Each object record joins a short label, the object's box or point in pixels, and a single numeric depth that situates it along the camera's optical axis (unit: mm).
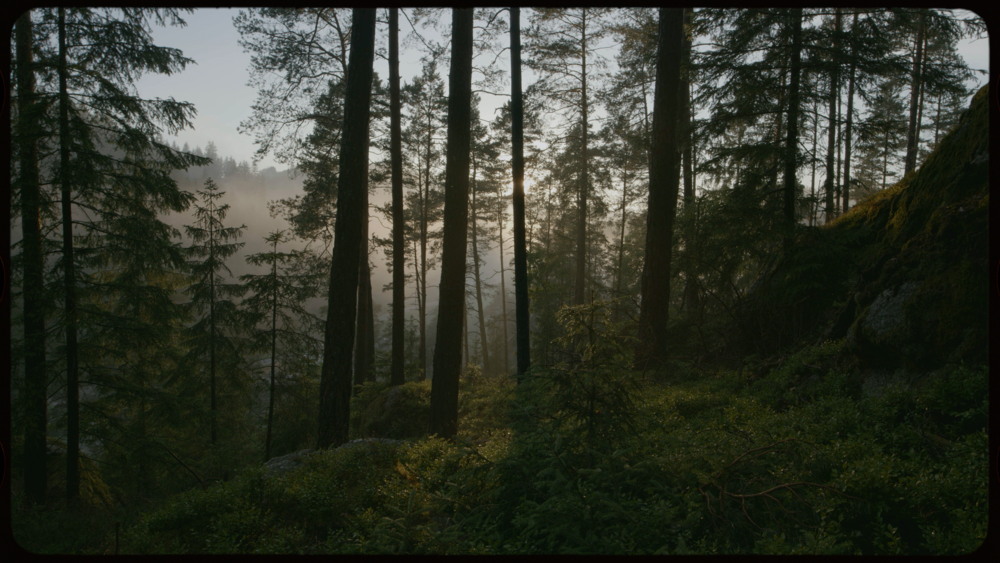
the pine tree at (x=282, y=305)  15117
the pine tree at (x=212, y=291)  16281
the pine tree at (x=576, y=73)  14544
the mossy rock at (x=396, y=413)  11789
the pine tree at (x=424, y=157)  18828
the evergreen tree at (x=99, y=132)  7742
